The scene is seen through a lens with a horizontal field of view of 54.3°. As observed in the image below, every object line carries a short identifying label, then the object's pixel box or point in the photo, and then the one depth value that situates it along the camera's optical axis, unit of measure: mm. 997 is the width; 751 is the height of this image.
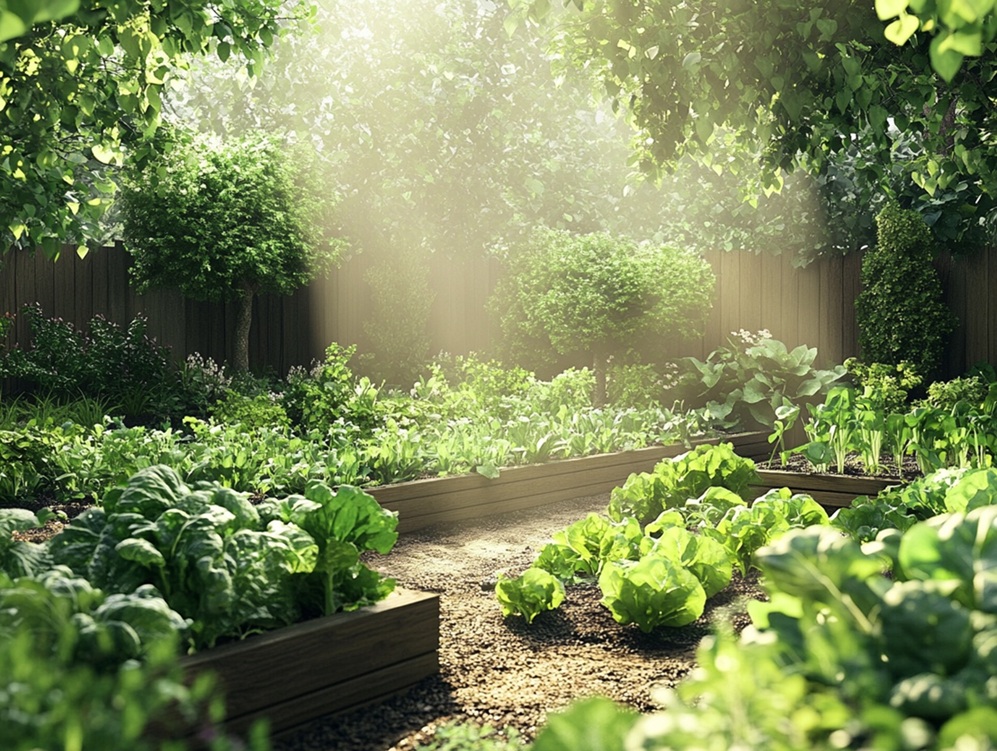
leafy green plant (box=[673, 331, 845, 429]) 9109
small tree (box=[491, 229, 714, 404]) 10125
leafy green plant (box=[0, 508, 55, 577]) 2072
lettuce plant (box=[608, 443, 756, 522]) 4605
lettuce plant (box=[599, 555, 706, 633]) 3045
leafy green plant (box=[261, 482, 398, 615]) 2463
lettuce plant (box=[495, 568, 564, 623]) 3199
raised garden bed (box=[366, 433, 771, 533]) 5426
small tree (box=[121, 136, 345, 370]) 9461
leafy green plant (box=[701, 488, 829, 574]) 3600
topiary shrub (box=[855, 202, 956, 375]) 9195
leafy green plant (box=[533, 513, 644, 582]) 3670
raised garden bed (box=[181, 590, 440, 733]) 2141
